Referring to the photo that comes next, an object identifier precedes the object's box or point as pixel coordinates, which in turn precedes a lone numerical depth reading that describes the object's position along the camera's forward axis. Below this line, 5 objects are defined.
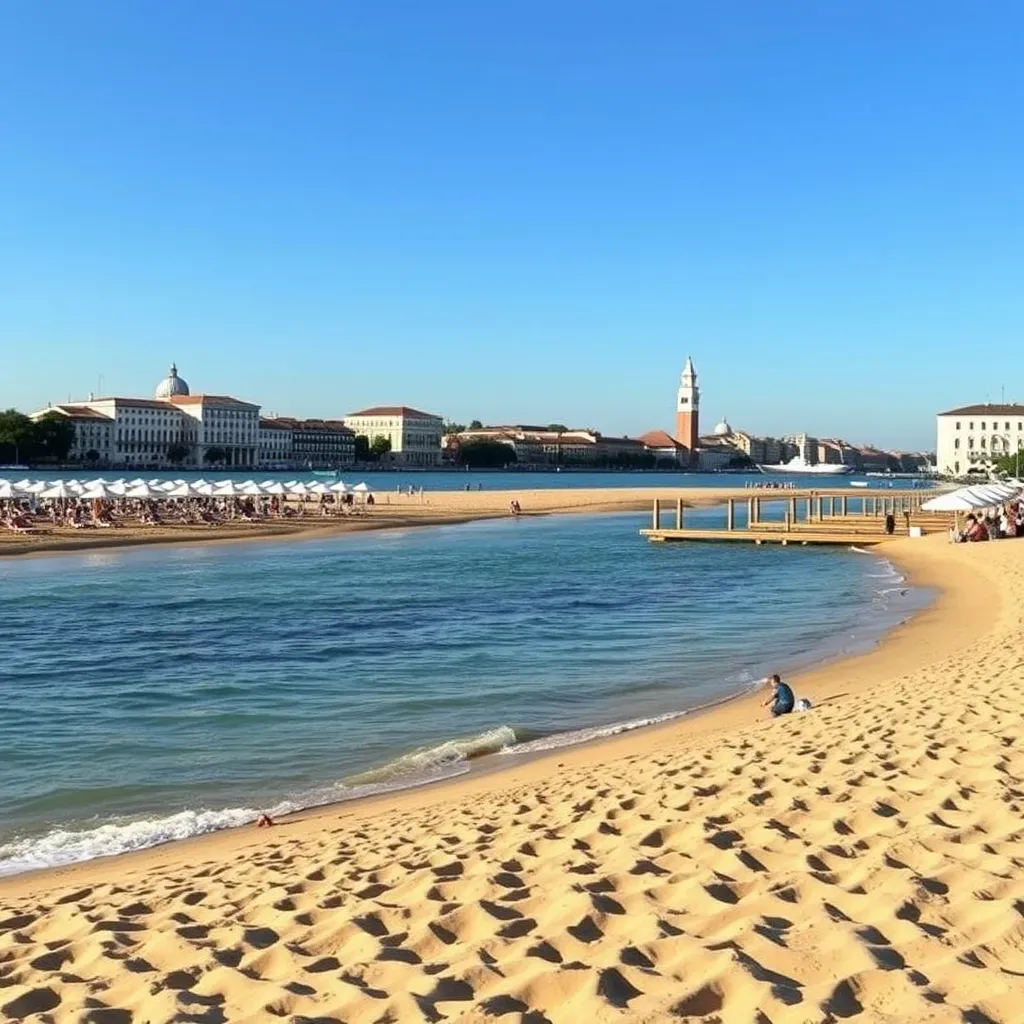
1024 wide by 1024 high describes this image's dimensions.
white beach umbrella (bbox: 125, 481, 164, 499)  47.66
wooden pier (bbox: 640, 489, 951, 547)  39.75
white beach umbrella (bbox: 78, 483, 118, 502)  45.88
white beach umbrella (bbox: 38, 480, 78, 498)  45.00
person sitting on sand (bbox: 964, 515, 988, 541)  33.69
